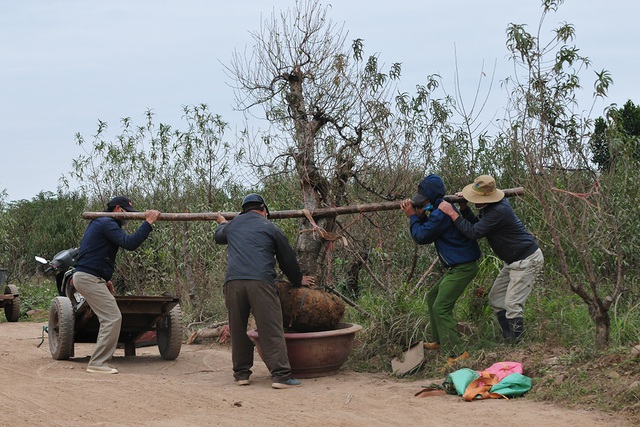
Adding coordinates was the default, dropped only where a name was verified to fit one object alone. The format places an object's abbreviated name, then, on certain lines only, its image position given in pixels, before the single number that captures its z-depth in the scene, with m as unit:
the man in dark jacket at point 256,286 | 16.07
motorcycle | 20.70
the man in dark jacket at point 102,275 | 18.07
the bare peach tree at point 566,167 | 15.14
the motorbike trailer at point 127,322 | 19.08
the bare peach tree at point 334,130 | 20.67
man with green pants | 16.60
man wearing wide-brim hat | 16.39
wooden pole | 17.96
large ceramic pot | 16.71
